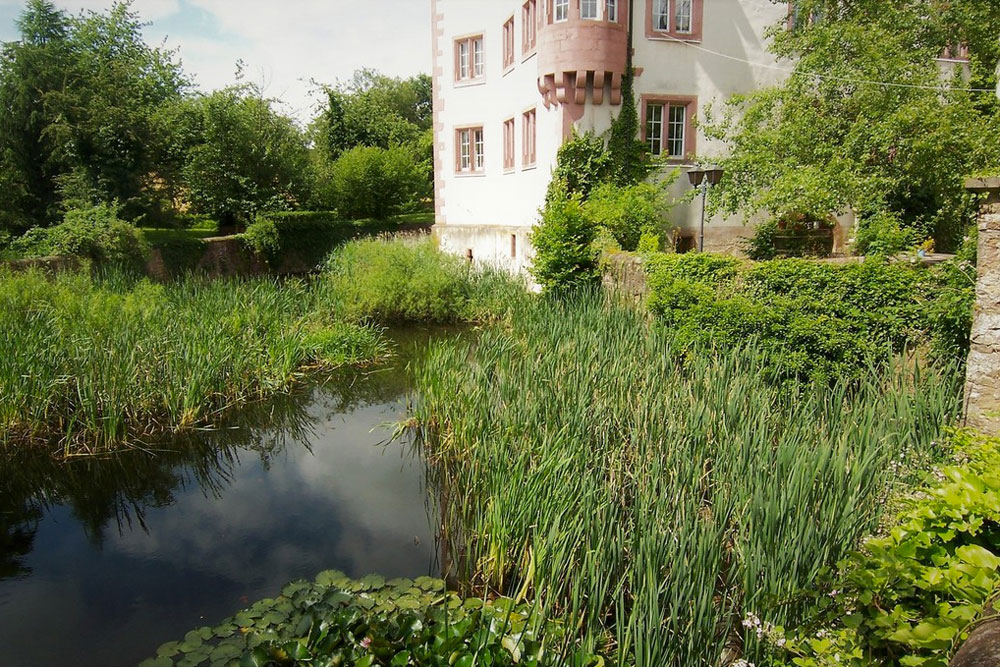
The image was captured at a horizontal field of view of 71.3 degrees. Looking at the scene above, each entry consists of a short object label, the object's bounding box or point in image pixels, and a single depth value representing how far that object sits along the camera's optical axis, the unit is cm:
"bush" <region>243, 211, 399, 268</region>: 1945
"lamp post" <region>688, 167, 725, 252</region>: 1250
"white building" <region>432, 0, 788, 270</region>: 1389
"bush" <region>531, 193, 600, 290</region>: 1227
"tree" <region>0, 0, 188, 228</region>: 1959
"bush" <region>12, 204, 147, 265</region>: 1394
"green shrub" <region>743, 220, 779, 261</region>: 1382
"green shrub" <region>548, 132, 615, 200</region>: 1428
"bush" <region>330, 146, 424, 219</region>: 2436
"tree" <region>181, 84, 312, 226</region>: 2002
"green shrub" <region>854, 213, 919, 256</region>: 887
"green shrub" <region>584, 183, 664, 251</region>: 1292
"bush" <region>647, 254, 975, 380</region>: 662
